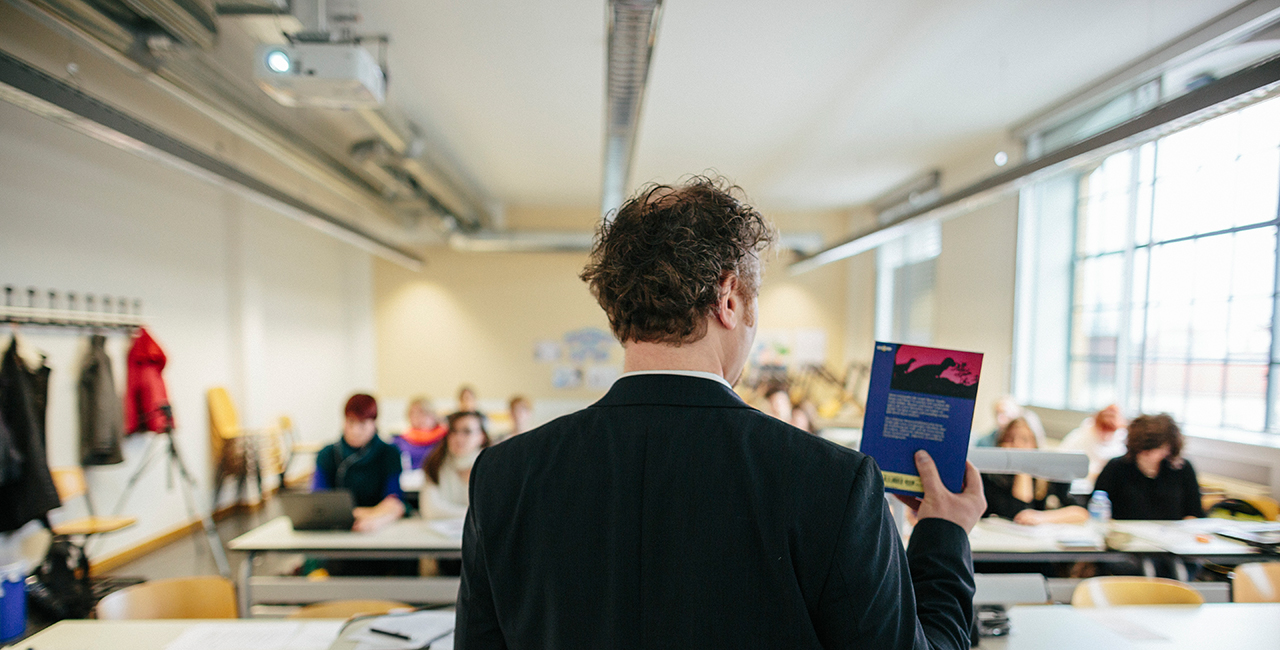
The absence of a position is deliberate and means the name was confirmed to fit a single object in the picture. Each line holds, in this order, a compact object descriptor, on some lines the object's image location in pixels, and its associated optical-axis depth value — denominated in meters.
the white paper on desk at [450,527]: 3.09
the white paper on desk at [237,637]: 1.92
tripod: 4.71
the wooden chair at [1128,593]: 2.38
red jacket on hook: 4.77
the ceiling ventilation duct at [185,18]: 2.98
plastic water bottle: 3.44
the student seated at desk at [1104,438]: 4.51
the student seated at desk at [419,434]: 5.84
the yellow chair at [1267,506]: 3.59
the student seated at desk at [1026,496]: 3.39
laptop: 3.03
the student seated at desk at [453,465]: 3.52
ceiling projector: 2.92
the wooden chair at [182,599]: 2.25
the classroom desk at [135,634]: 1.92
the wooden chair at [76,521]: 3.88
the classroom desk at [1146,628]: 1.93
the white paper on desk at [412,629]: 1.86
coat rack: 3.85
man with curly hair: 0.73
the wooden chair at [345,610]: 2.26
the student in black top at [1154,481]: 3.54
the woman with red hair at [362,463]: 3.61
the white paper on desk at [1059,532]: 3.05
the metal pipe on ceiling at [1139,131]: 2.17
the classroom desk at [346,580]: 2.83
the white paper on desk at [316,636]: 1.93
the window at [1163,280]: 4.03
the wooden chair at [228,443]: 5.77
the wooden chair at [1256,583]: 2.54
